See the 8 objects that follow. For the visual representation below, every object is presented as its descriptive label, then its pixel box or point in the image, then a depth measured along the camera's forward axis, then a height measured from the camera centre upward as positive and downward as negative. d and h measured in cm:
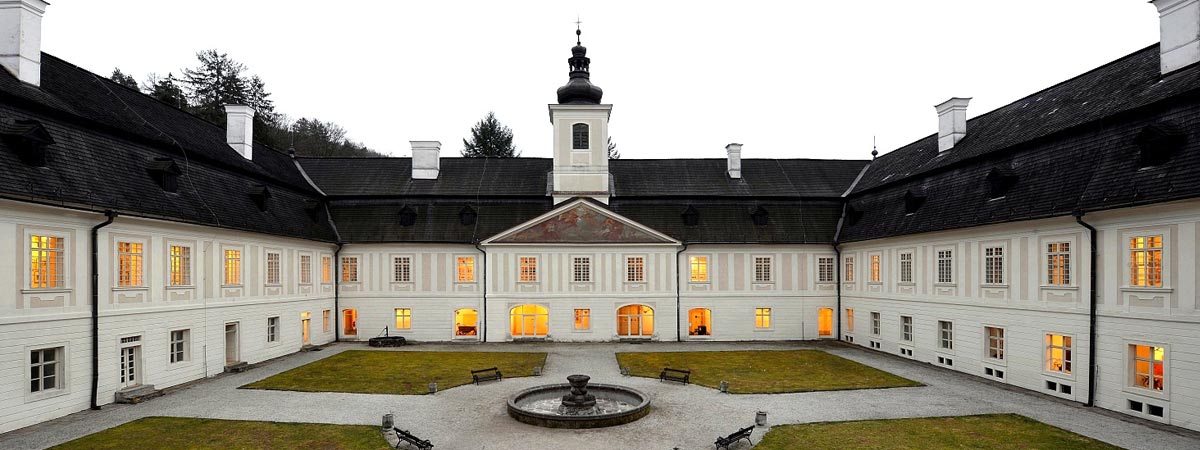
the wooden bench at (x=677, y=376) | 2012 -483
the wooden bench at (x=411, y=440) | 1269 -436
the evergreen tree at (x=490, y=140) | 6359 +937
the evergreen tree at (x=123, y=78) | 4594 +1150
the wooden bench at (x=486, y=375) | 2023 -487
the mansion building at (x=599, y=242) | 1521 -45
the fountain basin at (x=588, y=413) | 1500 -469
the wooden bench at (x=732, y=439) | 1299 -440
